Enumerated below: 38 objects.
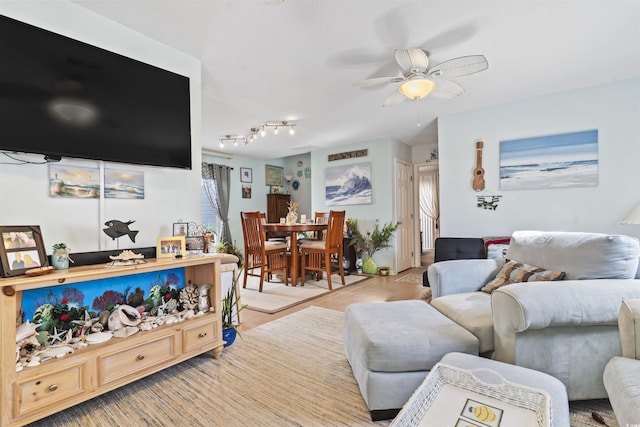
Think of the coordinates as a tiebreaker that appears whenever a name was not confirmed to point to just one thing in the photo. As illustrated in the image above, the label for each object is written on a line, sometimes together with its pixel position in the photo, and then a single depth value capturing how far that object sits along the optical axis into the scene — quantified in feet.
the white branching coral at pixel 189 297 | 6.86
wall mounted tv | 4.80
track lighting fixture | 13.68
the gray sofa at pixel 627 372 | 3.04
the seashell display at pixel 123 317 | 5.70
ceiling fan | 6.50
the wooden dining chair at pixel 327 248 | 13.21
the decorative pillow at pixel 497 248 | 9.10
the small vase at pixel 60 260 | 5.01
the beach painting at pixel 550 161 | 9.97
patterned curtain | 19.19
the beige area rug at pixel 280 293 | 11.00
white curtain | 25.72
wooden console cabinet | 4.22
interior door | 17.25
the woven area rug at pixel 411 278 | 15.01
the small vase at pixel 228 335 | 7.43
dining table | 13.01
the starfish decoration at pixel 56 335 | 5.11
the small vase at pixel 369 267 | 16.96
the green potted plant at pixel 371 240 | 16.60
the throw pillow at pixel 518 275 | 6.07
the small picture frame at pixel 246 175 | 21.27
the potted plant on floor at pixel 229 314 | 7.48
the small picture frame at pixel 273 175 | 23.13
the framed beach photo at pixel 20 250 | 4.44
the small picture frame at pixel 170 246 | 6.33
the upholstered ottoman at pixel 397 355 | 4.68
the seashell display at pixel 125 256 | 5.58
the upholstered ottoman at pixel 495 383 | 3.38
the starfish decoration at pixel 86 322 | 5.49
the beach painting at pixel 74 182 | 5.40
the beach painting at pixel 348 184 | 17.56
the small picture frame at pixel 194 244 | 7.04
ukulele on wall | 11.76
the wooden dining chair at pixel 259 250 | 12.78
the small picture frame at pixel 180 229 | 7.08
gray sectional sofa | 4.59
